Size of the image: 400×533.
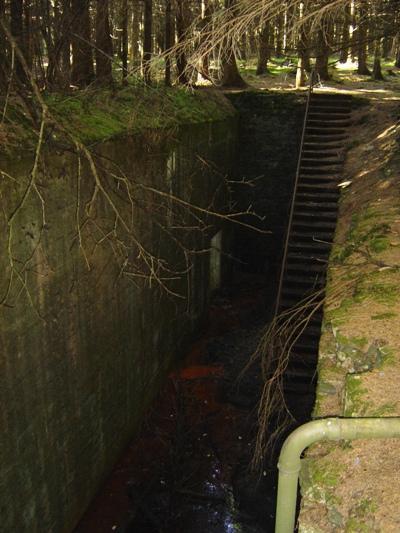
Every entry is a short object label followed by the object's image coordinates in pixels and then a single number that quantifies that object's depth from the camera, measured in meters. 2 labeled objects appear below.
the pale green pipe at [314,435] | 2.65
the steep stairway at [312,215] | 7.92
